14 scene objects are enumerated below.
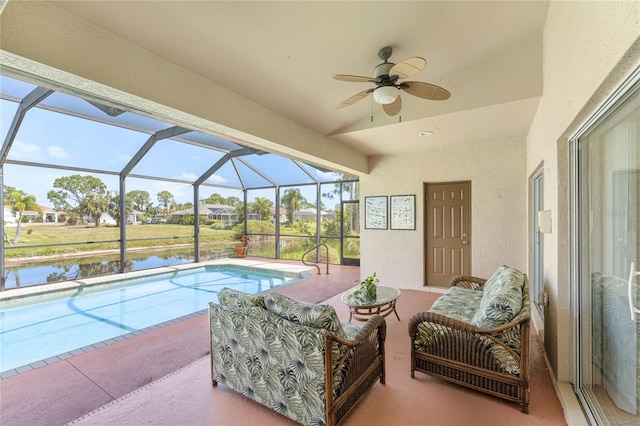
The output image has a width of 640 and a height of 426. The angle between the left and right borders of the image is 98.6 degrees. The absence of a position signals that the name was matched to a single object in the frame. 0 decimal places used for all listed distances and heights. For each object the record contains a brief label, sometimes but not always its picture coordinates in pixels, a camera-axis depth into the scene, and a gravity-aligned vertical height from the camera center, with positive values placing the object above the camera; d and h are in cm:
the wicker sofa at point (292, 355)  173 -97
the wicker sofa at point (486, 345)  197 -101
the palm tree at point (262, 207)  942 +31
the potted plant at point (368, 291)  328 -91
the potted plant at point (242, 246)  955 -106
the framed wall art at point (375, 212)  558 +8
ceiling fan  222 +113
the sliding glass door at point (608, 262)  134 -28
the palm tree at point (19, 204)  553 +25
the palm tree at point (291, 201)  871 +48
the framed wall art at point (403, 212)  526 +7
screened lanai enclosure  524 +52
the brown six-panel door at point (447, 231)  495 -29
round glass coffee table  316 -102
